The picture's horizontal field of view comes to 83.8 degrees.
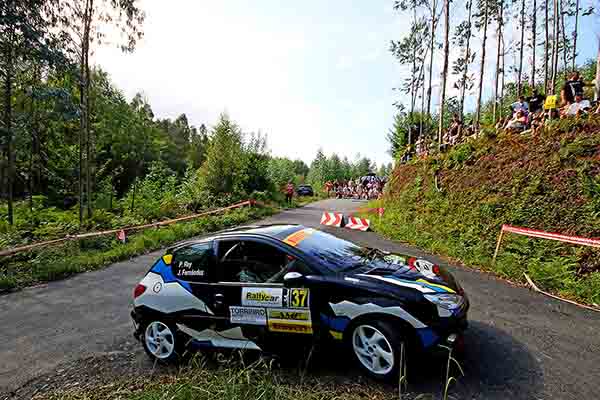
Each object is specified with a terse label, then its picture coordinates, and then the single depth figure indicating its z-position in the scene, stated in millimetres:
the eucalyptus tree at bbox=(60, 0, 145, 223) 12941
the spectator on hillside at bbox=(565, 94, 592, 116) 9117
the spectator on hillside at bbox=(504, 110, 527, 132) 11039
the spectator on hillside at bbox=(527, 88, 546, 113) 12672
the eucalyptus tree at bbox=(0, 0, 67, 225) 10335
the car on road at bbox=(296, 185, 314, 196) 38969
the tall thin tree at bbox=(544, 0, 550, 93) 19112
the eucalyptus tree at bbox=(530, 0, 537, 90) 21781
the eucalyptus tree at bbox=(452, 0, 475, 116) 21802
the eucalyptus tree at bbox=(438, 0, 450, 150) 16312
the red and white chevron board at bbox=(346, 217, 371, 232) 13273
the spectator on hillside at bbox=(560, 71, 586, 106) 10070
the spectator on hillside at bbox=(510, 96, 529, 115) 12078
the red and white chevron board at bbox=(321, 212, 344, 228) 14189
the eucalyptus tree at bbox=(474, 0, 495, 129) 19953
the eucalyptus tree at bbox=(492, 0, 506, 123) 20423
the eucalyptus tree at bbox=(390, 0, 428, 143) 23109
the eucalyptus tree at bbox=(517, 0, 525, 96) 22131
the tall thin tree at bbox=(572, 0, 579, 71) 23441
